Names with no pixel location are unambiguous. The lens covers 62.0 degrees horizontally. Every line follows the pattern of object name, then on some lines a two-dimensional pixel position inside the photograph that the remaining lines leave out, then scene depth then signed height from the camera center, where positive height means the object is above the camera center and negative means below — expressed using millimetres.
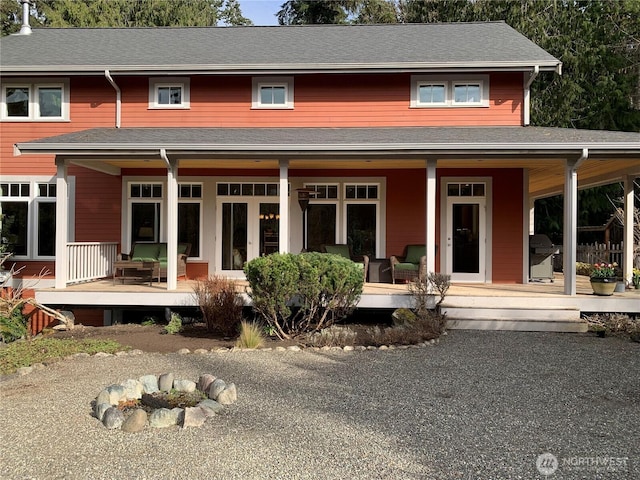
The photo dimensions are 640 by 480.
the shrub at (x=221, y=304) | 8875 -1142
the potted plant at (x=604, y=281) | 9398 -773
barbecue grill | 12406 -589
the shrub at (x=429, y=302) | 8570 -1127
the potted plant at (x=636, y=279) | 10742 -843
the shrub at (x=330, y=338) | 8016 -1575
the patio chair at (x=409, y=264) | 10828 -577
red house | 12000 +1564
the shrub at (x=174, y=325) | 9375 -1597
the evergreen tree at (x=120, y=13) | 25609 +11585
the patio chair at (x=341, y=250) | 11898 -311
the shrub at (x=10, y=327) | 9094 -1590
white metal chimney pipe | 14868 +6153
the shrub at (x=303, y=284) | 8070 -740
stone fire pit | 4625 -1594
